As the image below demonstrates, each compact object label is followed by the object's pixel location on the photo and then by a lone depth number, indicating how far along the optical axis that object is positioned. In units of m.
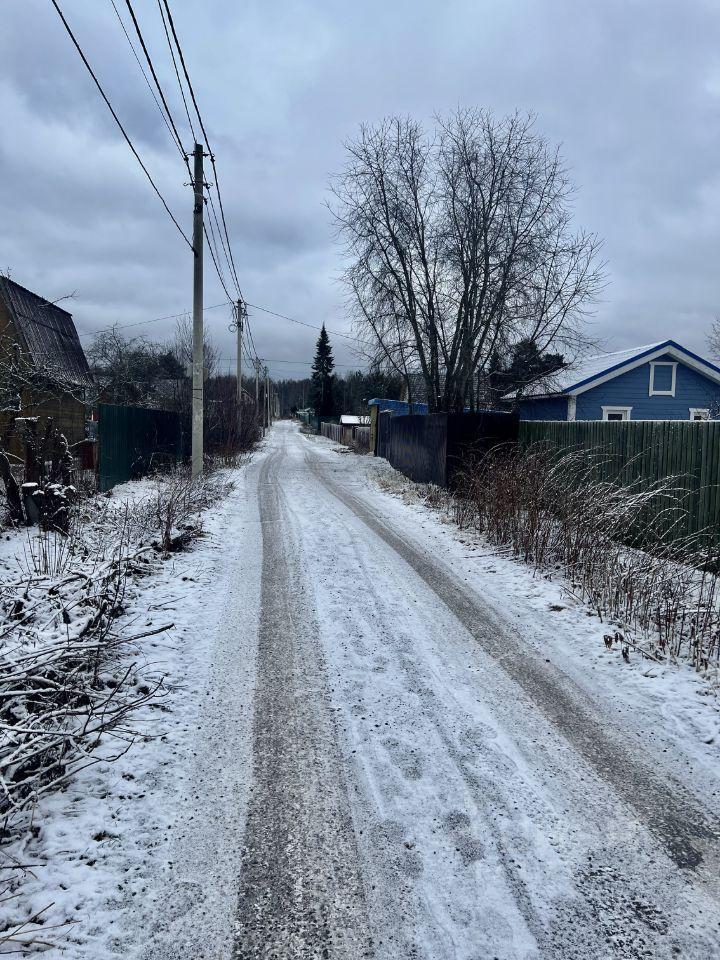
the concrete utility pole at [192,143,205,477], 12.81
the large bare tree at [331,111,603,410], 13.62
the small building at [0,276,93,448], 7.59
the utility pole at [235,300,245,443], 30.41
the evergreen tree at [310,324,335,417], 70.00
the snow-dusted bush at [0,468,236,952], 2.32
